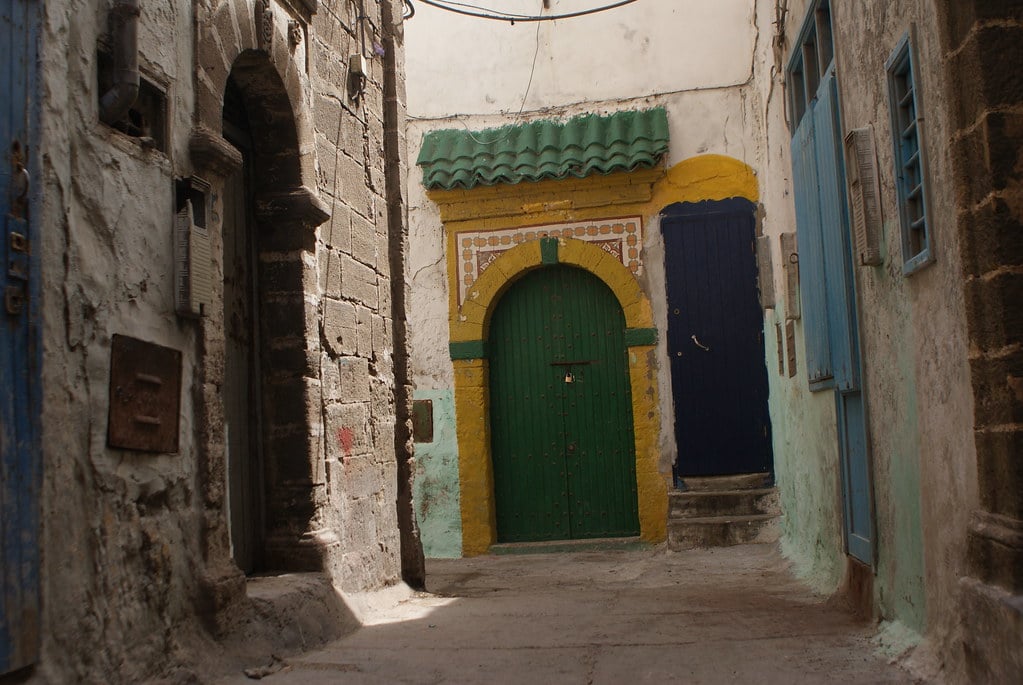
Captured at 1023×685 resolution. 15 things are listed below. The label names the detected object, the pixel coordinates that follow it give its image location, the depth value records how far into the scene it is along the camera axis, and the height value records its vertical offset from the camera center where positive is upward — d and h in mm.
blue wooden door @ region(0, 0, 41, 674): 2857 +313
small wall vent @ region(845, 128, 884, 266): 4309 +948
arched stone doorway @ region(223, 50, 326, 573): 5141 +573
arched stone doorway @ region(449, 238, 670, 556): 9812 +673
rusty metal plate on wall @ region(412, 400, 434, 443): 10266 +309
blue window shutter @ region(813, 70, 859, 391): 4977 +932
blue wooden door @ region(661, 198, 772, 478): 9641 +892
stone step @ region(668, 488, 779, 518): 8867 -533
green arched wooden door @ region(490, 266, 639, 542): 10086 +329
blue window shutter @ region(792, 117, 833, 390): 5729 +1004
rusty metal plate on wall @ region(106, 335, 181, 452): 3482 +233
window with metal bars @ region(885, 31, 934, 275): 3760 +985
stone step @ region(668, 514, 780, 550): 8562 -749
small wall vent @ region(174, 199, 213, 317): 3934 +721
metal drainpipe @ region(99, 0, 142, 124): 3471 +1304
